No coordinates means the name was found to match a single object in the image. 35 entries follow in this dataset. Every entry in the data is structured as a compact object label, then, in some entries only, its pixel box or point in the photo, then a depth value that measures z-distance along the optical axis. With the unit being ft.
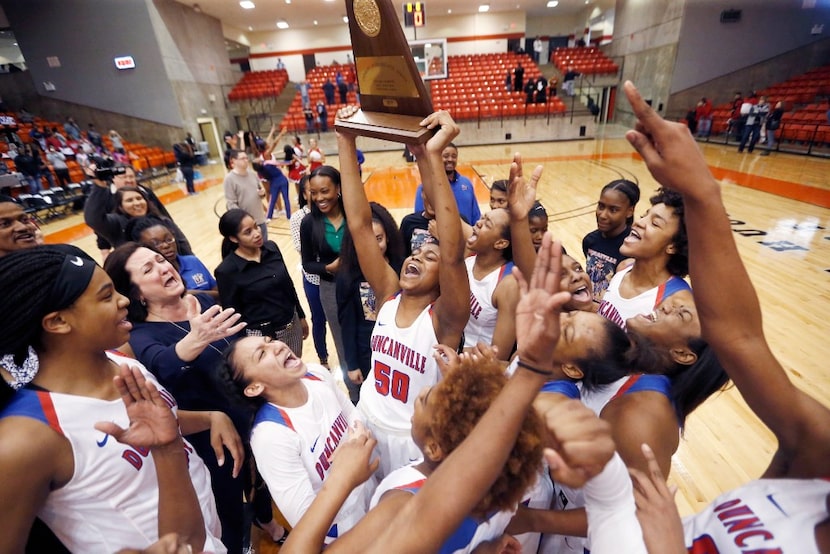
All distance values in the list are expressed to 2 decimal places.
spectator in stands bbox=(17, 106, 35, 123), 44.66
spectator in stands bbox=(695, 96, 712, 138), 45.73
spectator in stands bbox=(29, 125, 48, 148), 37.85
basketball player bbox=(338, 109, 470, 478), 5.13
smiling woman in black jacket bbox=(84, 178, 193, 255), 10.66
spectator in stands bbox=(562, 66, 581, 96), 58.65
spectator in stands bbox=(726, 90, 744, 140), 42.47
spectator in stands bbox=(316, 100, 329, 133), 53.83
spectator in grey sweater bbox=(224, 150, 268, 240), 16.84
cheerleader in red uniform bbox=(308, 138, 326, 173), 29.04
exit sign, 48.98
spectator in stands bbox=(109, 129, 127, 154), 43.73
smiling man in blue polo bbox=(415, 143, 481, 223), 12.89
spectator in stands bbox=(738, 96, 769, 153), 37.50
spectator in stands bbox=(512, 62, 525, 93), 55.31
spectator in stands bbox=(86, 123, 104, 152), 44.83
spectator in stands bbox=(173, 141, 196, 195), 37.52
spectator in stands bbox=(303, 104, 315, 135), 55.21
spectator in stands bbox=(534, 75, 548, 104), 53.57
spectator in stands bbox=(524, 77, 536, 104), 53.26
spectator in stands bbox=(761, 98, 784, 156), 36.92
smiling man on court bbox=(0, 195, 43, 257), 7.43
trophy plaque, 4.88
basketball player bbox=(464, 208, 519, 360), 7.45
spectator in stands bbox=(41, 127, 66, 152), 37.35
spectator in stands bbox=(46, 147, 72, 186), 33.83
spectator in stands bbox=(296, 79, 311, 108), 61.57
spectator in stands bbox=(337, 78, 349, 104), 59.59
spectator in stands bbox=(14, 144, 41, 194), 31.12
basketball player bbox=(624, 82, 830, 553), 2.87
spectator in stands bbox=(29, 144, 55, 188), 32.49
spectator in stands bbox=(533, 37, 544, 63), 70.23
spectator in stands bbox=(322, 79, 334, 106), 58.74
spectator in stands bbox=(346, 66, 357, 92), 65.28
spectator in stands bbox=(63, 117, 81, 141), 44.50
